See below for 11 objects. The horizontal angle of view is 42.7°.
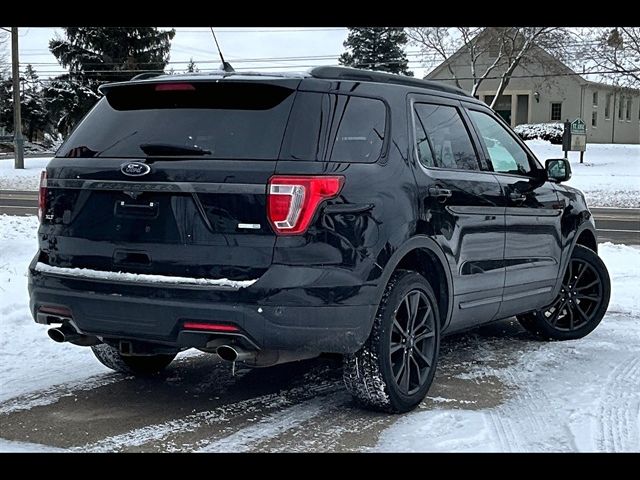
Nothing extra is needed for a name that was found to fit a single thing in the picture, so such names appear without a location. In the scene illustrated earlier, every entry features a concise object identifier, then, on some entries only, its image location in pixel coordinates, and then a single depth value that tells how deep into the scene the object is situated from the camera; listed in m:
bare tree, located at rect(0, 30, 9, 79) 38.19
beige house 51.56
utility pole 31.84
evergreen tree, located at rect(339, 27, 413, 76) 51.50
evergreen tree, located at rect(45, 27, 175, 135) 48.53
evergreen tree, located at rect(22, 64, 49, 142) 61.09
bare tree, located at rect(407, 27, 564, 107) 38.62
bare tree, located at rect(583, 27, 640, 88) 34.16
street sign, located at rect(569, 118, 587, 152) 32.19
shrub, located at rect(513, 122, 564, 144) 46.66
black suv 4.12
